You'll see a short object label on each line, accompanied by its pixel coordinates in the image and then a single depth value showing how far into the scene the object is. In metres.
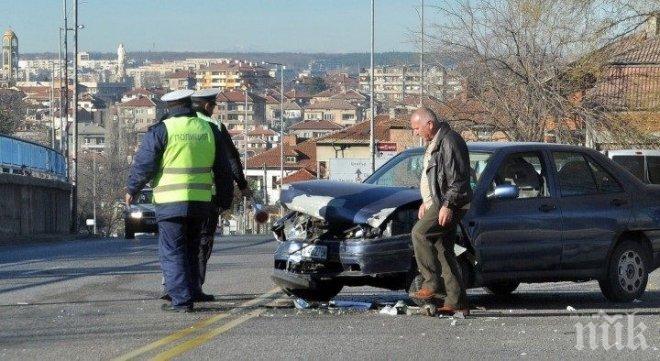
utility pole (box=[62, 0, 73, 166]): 56.44
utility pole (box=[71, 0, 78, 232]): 52.69
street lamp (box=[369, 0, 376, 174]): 53.00
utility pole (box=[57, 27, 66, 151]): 64.47
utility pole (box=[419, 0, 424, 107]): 39.91
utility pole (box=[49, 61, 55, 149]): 71.12
